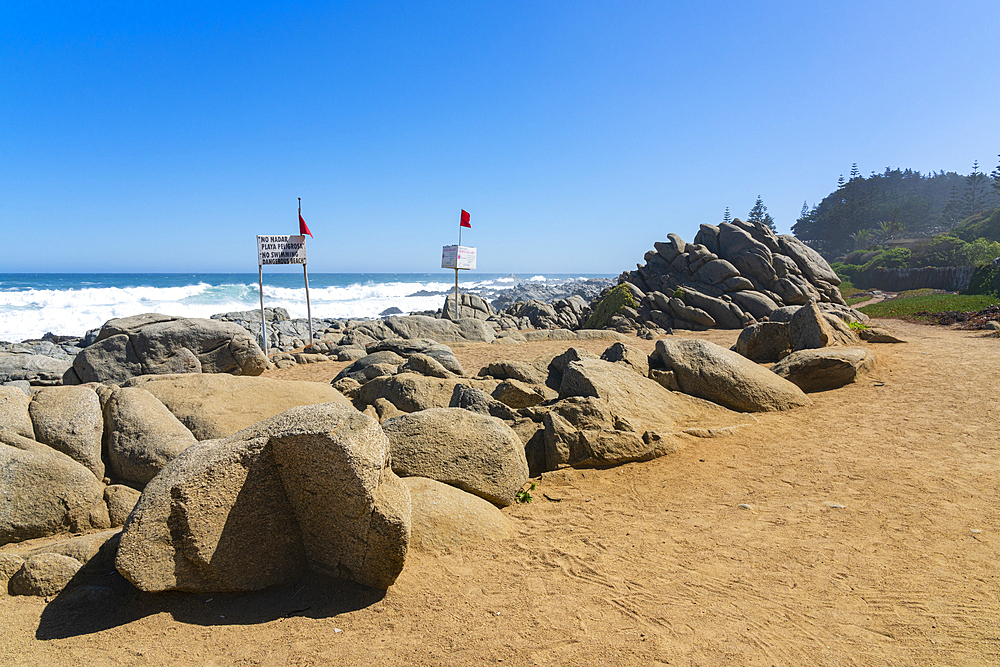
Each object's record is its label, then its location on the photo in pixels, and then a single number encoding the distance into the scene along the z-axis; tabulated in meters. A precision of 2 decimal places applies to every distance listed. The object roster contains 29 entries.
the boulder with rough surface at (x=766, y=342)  12.16
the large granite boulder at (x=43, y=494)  3.99
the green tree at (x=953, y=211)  74.50
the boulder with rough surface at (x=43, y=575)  3.35
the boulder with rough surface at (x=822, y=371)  9.51
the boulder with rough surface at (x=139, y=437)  4.88
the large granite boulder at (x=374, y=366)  10.20
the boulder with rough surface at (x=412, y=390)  7.82
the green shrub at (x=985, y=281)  24.89
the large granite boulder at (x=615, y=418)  6.24
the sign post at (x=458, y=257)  22.36
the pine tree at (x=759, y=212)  86.31
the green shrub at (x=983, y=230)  52.25
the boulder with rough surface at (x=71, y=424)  4.68
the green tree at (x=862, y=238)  70.38
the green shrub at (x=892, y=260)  41.99
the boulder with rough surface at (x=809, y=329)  11.64
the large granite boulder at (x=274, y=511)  3.28
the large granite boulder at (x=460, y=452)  5.01
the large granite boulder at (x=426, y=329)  19.39
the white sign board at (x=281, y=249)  16.80
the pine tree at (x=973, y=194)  77.94
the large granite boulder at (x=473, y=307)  27.14
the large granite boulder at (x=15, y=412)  4.50
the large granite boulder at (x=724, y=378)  8.33
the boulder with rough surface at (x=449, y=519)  4.12
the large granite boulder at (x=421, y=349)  11.90
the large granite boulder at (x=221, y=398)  5.89
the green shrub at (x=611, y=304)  25.08
